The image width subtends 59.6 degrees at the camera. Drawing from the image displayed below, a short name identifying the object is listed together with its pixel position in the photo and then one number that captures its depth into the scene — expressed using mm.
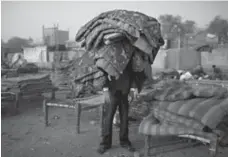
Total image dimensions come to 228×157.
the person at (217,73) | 9617
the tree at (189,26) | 33469
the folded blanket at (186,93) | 2238
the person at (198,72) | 9939
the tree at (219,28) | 25503
